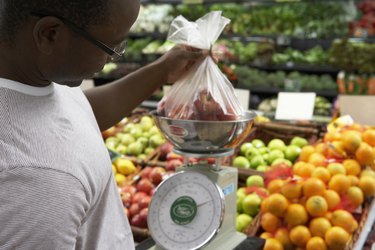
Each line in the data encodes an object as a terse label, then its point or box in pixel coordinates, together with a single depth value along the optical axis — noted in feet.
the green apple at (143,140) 9.78
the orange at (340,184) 6.05
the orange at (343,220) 5.67
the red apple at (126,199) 7.16
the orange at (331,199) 5.84
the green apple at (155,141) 9.70
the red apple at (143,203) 6.95
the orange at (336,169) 6.26
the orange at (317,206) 5.72
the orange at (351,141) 6.64
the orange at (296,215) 5.79
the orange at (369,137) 6.83
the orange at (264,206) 6.06
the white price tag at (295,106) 8.71
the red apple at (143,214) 6.72
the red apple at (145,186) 7.41
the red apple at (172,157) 8.26
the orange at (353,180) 6.21
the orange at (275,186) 6.18
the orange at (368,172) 6.44
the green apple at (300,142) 8.79
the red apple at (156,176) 7.64
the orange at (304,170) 6.38
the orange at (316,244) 5.58
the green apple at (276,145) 8.72
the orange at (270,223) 5.97
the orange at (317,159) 6.61
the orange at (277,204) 5.88
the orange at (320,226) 5.66
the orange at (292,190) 5.98
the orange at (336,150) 6.79
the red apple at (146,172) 7.92
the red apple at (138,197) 7.09
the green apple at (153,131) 10.06
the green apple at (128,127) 10.53
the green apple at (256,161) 8.25
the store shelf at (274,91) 15.99
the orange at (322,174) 6.20
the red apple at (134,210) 6.95
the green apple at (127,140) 9.85
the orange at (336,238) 5.50
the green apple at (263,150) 8.64
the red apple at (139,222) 6.73
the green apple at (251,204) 6.61
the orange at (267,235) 5.99
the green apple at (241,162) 8.29
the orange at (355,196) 6.05
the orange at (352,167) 6.45
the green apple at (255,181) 7.31
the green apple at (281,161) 7.92
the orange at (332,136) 7.07
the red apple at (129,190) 7.36
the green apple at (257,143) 8.87
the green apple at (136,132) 10.09
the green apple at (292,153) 8.45
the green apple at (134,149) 9.53
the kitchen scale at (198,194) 4.02
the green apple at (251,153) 8.50
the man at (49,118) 2.49
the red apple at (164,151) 8.80
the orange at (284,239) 5.87
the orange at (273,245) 5.73
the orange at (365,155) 6.54
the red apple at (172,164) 7.94
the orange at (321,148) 7.00
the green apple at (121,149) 9.58
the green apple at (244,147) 8.75
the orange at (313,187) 5.87
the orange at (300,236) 5.70
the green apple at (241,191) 7.01
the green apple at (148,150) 9.61
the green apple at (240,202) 6.89
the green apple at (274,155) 8.33
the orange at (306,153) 7.06
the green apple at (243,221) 6.48
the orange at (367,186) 6.22
